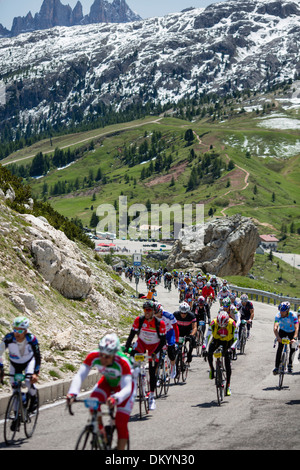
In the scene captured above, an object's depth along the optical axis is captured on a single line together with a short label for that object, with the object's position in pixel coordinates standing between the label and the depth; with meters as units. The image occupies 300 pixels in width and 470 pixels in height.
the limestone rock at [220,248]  71.12
